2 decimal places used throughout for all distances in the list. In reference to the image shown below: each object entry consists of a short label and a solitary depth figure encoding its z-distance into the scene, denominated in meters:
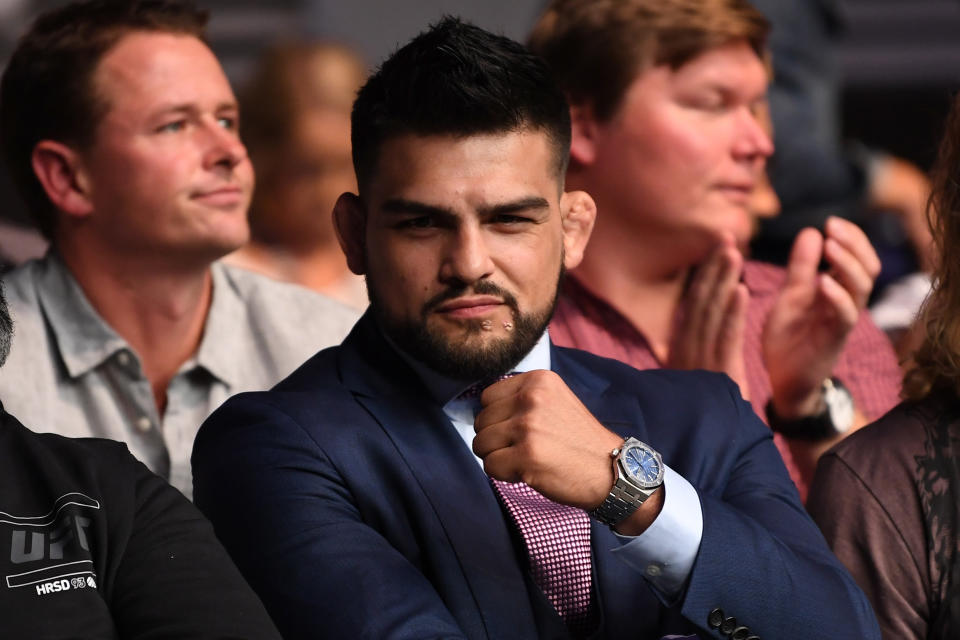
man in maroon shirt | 5.54
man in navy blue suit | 5.02
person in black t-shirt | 4.94
